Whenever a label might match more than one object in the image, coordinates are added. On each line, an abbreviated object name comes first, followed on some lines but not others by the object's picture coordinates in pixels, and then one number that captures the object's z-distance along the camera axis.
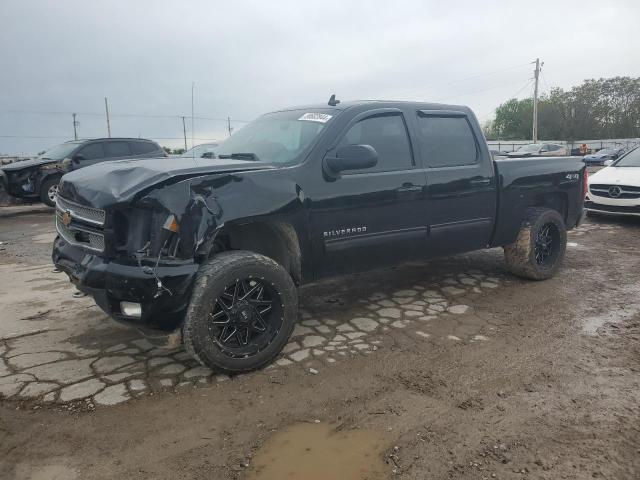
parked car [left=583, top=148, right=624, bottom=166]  31.26
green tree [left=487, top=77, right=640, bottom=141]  61.84
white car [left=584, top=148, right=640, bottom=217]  8.55
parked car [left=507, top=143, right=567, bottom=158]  28.03
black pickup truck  3.00
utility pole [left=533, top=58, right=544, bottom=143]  45.44
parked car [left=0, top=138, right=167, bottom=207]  11.29
